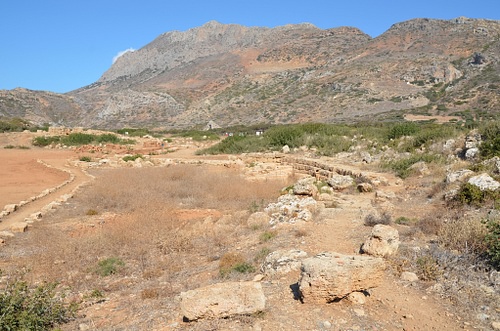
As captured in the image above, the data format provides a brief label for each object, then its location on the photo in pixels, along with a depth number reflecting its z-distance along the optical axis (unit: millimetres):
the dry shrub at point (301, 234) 7804
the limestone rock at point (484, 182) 8773
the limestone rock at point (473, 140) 14323
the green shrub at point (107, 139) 36312
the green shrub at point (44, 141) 35062
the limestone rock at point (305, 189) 12088
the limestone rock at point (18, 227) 9898
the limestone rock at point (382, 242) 6145
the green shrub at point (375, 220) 8182
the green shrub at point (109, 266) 7196
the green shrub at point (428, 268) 5352
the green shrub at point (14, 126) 40716
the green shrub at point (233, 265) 6414
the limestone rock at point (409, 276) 5390
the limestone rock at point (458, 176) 10711
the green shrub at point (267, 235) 8037
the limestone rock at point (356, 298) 4707
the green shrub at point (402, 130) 21578
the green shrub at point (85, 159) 24938
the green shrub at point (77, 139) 35594
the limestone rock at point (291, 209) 9094
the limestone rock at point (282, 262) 5898
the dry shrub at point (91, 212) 11727
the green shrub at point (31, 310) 4461
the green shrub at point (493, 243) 5389
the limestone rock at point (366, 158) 18059
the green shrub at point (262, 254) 6871
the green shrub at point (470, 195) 8492
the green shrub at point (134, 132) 43750
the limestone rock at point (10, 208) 11739
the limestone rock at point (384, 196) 11036
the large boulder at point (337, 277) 4539
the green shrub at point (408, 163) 14211
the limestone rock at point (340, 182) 13672
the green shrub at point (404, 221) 8336
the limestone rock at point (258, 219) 9344
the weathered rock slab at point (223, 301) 4352
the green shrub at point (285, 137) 25025
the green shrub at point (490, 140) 12648
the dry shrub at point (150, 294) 5770
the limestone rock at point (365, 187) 12680
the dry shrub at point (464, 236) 5949
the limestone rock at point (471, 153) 13648
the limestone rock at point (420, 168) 13585
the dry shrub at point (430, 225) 7211
